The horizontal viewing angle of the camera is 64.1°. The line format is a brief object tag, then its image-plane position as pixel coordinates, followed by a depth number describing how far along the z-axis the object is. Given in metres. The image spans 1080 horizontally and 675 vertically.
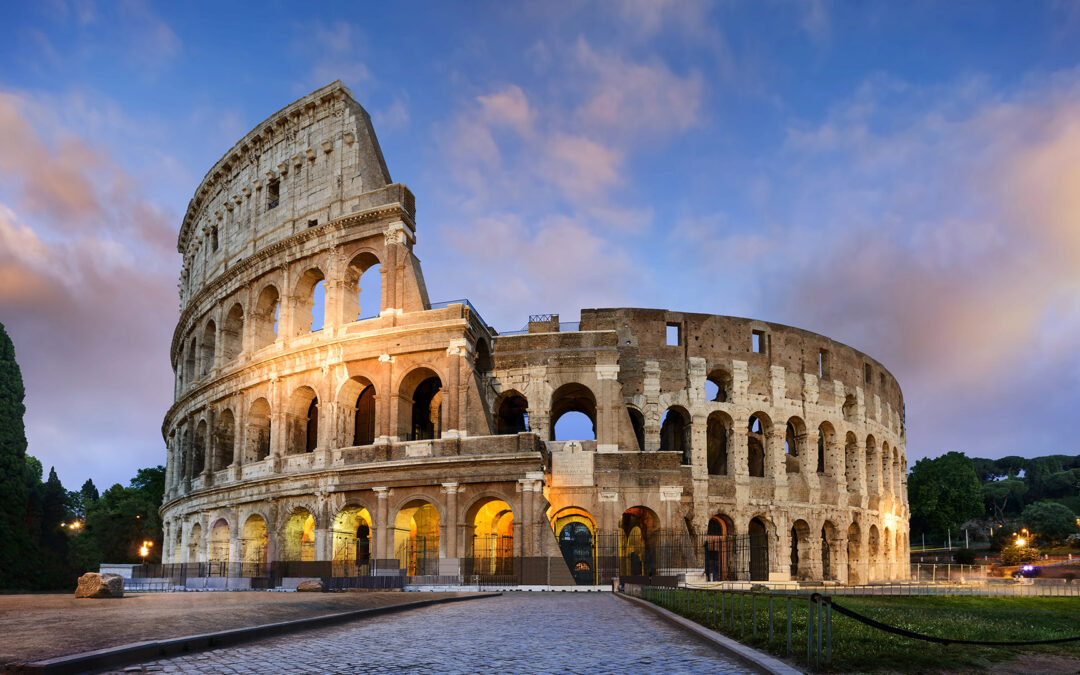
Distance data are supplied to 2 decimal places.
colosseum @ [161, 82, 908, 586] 29.77
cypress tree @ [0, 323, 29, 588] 44.97
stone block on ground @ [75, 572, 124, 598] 17.70
